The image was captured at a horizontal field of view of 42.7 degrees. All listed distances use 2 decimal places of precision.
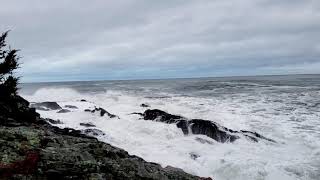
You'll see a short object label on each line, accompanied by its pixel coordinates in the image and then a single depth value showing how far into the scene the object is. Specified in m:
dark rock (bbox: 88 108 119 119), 26.09
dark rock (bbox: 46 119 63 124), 23.36
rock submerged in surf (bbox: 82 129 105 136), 20.08
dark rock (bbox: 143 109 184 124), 24.54
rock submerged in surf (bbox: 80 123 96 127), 23.37
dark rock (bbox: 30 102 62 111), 32.39
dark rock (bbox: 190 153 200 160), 16.82
